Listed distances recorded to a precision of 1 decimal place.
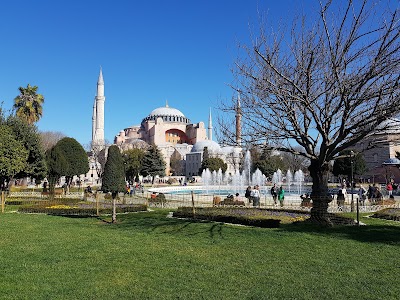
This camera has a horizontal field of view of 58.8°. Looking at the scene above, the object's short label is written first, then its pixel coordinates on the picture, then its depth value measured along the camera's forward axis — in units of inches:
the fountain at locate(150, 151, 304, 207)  1412.4
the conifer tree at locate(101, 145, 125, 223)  421.4
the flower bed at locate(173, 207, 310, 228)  381.1
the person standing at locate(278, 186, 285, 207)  643.8
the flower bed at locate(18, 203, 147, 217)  522.9
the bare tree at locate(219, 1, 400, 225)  303.0
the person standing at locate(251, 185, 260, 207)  602.9
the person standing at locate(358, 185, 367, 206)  654.0
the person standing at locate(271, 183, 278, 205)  687.4
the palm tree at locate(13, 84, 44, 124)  1007.6
